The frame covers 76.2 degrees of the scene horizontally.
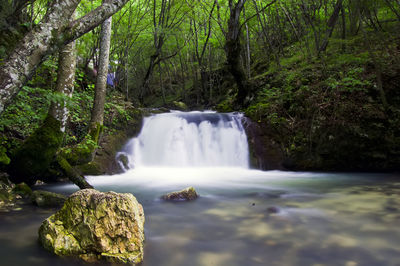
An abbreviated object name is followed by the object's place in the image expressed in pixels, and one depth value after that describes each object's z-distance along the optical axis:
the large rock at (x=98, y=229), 2.52
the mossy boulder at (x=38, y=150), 4.88
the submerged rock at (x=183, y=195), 5.13
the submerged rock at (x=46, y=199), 4.37
